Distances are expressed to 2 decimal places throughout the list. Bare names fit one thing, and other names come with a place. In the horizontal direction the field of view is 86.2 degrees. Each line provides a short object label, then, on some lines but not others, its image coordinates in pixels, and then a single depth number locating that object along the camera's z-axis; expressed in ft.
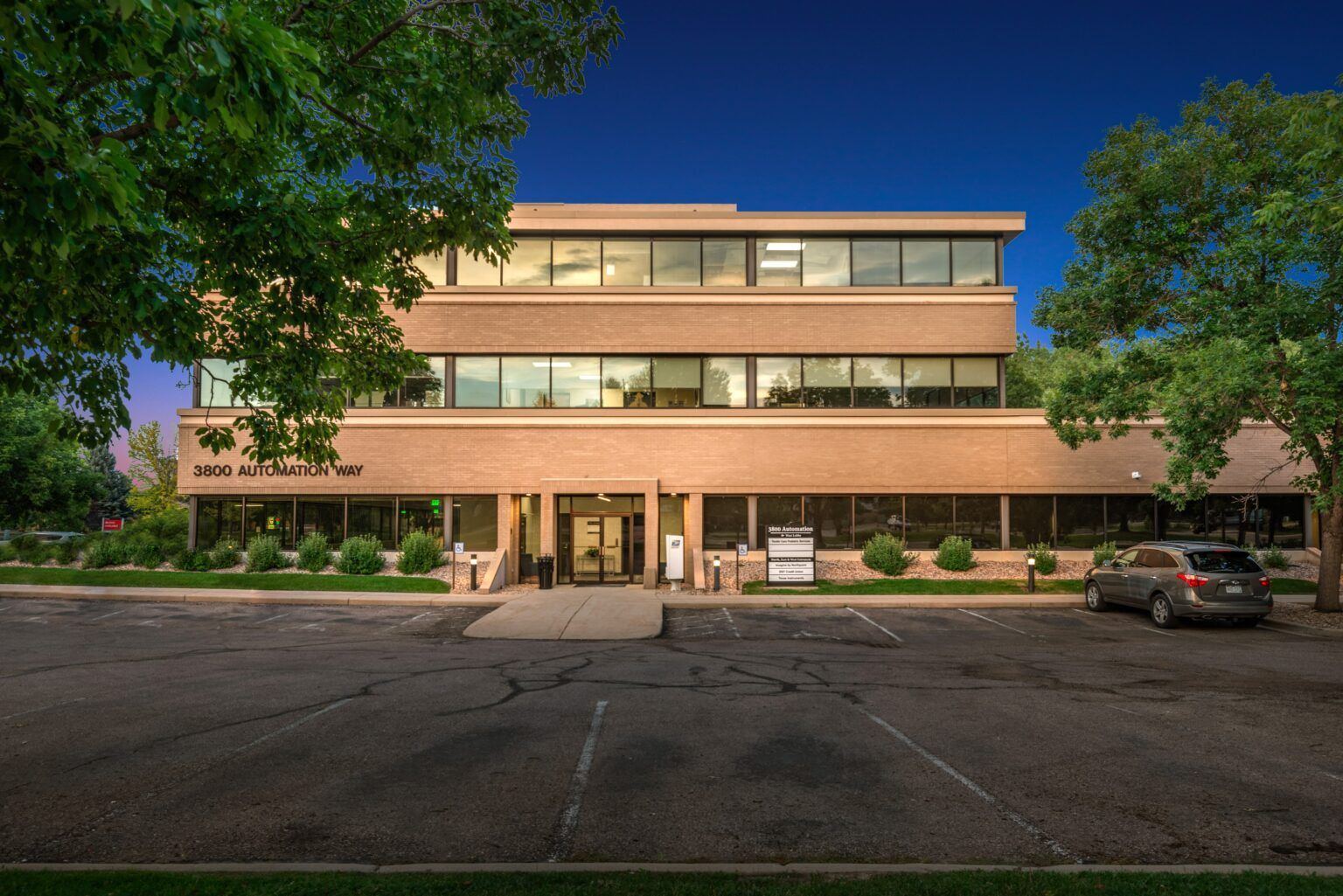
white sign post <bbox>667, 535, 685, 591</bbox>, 75.56
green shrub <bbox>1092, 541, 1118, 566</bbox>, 75.92
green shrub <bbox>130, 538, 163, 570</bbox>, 78.43
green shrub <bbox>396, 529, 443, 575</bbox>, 75.92
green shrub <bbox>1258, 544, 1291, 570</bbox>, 78.33
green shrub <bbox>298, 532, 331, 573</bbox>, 77.82
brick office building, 82.02
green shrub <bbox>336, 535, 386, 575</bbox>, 75.87
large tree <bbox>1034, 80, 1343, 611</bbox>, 51.44
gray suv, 50.14
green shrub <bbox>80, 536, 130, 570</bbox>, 78.43
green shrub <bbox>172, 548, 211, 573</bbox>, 77.10
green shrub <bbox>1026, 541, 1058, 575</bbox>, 75.20
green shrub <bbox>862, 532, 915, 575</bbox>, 76.07
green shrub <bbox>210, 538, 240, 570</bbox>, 77.61
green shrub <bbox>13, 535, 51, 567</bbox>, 82.17
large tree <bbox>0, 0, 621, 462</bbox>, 13.64
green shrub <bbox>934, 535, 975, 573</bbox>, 77.61
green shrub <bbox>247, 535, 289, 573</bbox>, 76.18
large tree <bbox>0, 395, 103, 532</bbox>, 116.67
